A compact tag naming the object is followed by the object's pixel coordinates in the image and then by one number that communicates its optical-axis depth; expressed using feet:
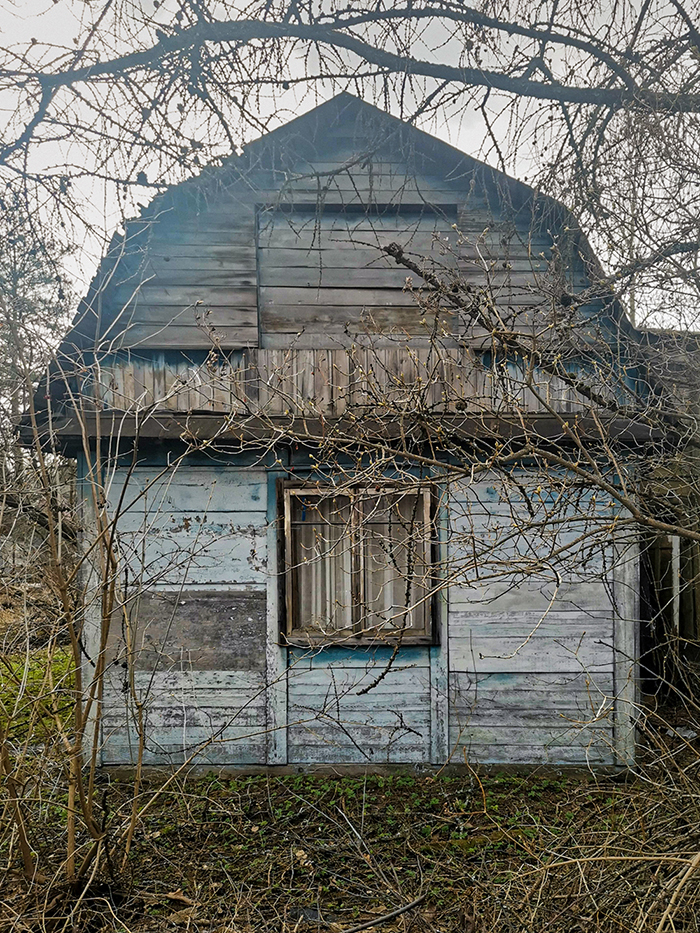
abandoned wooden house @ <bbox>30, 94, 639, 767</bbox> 19.04
